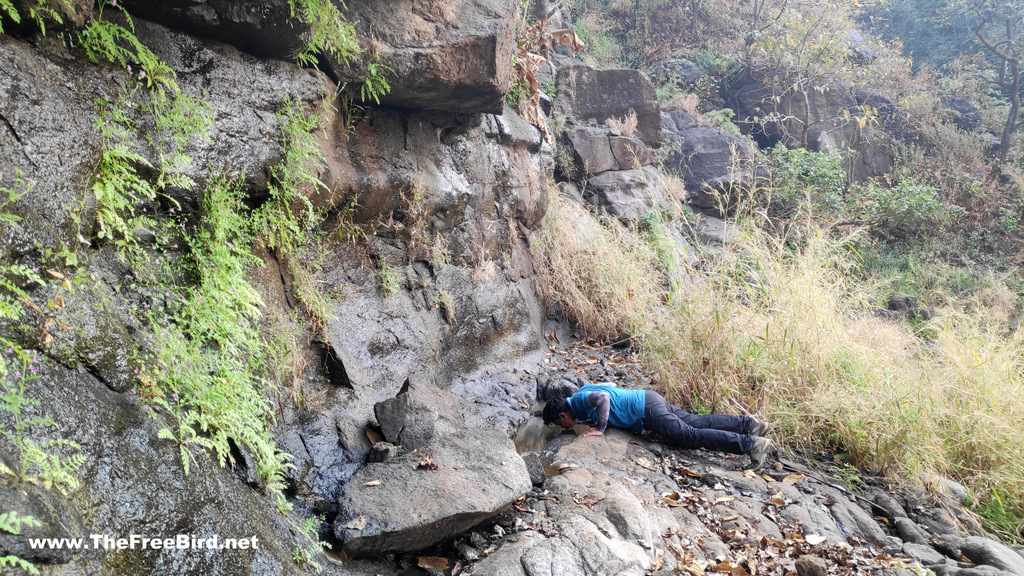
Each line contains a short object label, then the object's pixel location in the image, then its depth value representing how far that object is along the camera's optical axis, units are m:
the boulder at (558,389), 5.87
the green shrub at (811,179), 12.43
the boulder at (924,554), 3.63
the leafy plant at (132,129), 2.79
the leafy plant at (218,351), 2.72
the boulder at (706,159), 12.63
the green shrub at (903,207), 13.38
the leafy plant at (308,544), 2.86
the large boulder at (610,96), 11.74
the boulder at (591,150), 10.86
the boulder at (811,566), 3.25
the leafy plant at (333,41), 3.83
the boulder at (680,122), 13.63
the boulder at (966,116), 17.19
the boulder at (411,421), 4.02
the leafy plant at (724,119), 14.25
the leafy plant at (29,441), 1.87
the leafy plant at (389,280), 5.41
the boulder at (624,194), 10.46
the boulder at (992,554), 3.51
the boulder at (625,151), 11.30
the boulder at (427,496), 3.12
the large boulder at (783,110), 14.76
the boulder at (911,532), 3.94
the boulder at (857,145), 15.02
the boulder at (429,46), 3.98
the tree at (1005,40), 16.41
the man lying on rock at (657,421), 4.83
